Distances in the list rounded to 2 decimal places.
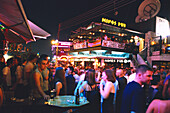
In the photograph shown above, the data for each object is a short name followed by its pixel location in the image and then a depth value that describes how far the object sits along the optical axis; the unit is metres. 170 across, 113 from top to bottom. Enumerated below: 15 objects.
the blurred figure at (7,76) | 5.15
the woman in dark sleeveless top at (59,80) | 4.26
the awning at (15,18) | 2.69
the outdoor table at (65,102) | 3.46
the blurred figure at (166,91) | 2.29
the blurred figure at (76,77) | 7.66
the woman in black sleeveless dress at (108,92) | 3.69
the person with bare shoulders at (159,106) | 1.92
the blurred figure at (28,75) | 4.30
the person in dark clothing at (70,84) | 6.16
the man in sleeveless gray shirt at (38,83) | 3.89
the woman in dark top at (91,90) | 4.31
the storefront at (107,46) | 20.14
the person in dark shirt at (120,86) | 5.13
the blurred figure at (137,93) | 2.21
